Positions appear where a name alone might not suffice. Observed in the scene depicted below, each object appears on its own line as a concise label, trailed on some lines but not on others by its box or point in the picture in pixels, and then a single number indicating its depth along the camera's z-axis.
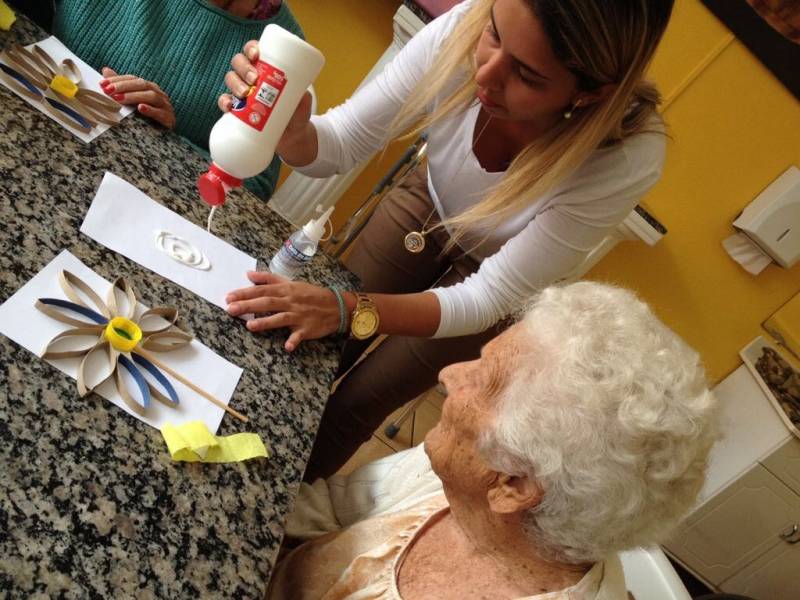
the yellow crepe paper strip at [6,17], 1.02
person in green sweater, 1.23
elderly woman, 0.68
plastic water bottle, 1.00
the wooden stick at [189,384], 0.74
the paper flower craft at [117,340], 0.69
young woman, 0.93
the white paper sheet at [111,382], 0.67
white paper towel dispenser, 2.39
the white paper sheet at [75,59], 1.08
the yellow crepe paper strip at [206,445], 0.69
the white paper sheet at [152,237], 0.86
